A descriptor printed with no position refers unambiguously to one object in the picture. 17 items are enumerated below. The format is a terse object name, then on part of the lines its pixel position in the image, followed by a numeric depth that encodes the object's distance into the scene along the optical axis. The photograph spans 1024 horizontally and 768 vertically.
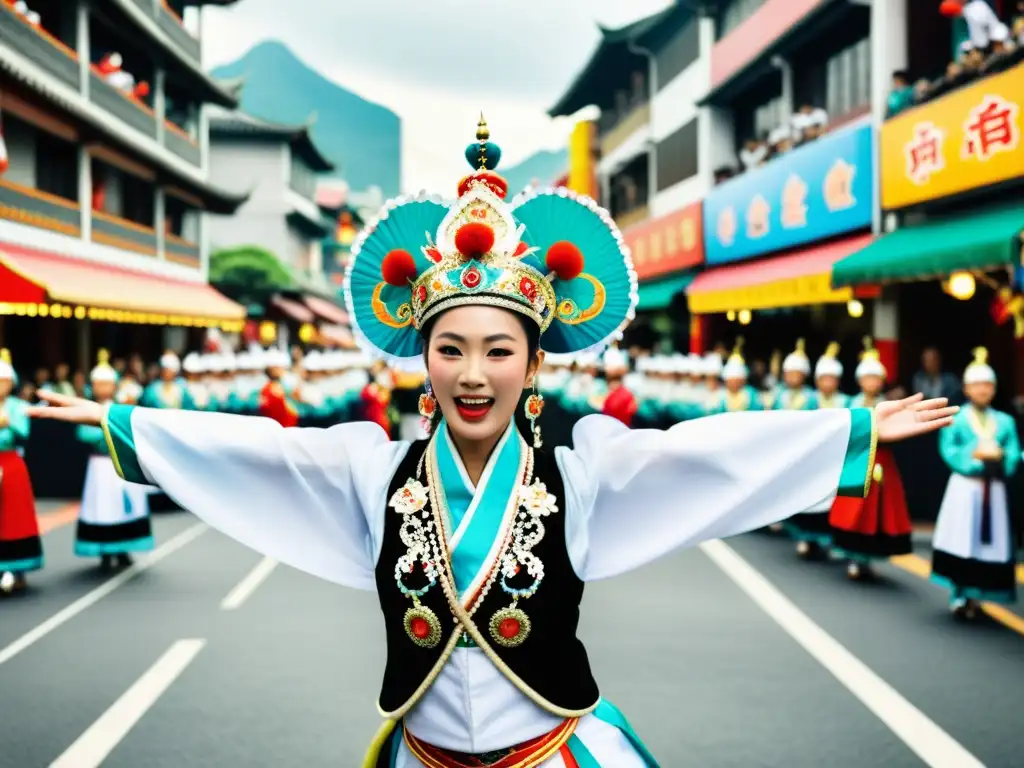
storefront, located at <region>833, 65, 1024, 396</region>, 10.76
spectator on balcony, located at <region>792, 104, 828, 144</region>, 16.97
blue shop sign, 14.80
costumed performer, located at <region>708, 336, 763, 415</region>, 11.24
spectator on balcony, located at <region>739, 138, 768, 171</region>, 19.60
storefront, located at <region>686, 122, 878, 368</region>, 15.02
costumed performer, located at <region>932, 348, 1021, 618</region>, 7.11
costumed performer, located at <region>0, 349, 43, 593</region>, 7.71
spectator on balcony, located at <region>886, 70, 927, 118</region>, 13.60
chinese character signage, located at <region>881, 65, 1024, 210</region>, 10.70
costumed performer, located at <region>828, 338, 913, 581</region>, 8.30
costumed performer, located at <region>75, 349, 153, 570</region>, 8.68
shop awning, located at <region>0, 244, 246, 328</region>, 14.88
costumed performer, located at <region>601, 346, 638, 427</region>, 11.43
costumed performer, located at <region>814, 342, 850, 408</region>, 9.18
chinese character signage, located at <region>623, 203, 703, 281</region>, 23.09
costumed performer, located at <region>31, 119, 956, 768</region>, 2.41
